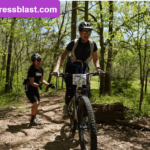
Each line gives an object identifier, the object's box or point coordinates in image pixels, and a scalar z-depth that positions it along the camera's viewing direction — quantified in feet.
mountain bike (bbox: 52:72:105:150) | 7.73
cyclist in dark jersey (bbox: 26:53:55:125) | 14.12
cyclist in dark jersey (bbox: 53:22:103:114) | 11.10
